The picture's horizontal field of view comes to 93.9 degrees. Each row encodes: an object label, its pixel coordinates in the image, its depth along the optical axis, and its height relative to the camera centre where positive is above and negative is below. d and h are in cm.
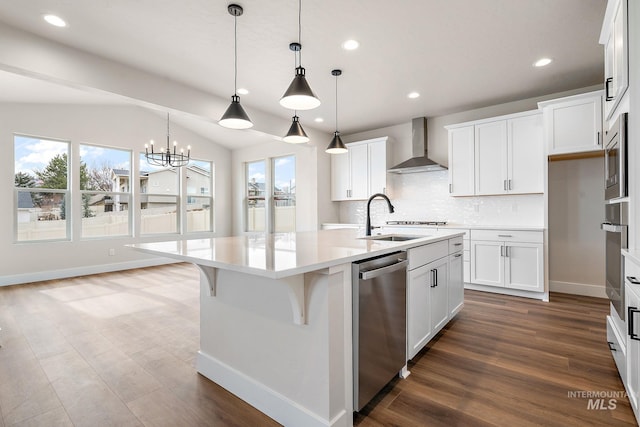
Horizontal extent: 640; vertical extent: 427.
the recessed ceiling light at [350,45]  286 +164
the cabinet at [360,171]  537 +81
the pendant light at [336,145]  347 +80
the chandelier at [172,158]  568 +119
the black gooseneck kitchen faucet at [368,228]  263 -13
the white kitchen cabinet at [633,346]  142 -69
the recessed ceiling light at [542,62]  320 +164
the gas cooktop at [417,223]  489 -16
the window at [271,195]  688 +47
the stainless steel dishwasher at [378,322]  159 -64
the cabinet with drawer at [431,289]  213 -62
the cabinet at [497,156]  397 +81
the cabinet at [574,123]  343 +107
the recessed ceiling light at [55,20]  247 +164
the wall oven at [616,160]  178 +34
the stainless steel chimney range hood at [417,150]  485 +108
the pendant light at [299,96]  202 +81
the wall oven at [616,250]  184 -26
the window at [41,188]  489 +46
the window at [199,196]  723 +47
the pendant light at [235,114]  238 +82
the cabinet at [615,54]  180 +108
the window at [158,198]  639 +37
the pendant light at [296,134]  299 +80
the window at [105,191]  561 +49
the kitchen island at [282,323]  143 -60
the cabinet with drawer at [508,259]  375 -61
